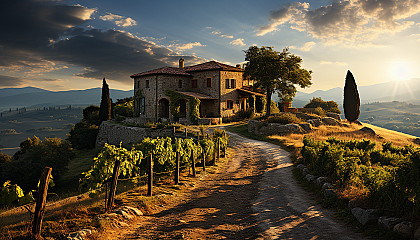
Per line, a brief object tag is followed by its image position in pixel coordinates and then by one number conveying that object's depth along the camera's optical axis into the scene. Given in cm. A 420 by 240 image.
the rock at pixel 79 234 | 511
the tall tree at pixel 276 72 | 3061
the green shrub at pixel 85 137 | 3997
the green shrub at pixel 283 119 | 2638
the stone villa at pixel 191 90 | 3503
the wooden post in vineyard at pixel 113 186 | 693
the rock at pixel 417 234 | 473
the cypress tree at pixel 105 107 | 4225
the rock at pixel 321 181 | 929
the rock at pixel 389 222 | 542
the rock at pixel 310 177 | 1012
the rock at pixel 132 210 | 693
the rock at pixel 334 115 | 3564
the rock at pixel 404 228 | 505
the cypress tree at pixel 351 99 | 3300
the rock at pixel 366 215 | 591
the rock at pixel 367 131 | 2548
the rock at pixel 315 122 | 2843
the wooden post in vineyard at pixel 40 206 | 509
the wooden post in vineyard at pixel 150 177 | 852
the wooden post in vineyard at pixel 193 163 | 1201
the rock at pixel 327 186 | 856
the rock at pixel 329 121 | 3033
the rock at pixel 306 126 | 2550
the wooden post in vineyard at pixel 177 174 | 1050
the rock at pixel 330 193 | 794
